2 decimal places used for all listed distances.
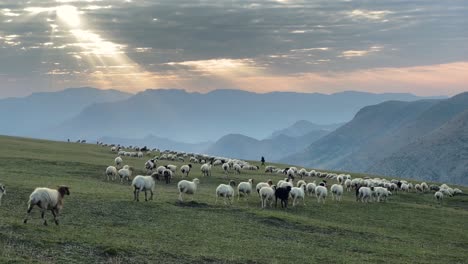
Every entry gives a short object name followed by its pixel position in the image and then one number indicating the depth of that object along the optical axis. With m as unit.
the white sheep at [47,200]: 22.02
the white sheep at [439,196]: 62.12
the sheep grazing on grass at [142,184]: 33.88
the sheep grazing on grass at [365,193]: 51.16
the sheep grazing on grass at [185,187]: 37.06
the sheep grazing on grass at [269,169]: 82.20
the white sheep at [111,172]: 48.58
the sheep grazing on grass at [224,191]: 37.50
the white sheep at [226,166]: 68.63
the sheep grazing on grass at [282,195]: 40.59
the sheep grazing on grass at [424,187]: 74.28
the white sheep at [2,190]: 27.20
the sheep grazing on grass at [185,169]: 60.56
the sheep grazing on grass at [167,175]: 51.97
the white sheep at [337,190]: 50.09
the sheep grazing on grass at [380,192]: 53.19
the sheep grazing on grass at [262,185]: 44.16
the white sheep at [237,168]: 72.51
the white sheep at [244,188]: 42.06
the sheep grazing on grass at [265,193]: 39.28
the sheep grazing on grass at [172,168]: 59.15
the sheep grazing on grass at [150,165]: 59.91
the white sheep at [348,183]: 62.41
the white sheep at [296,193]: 41.78
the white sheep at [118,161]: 64.14
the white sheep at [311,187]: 49.75
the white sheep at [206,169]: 62.47
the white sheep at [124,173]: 47.69
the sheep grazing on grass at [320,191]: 46.66
